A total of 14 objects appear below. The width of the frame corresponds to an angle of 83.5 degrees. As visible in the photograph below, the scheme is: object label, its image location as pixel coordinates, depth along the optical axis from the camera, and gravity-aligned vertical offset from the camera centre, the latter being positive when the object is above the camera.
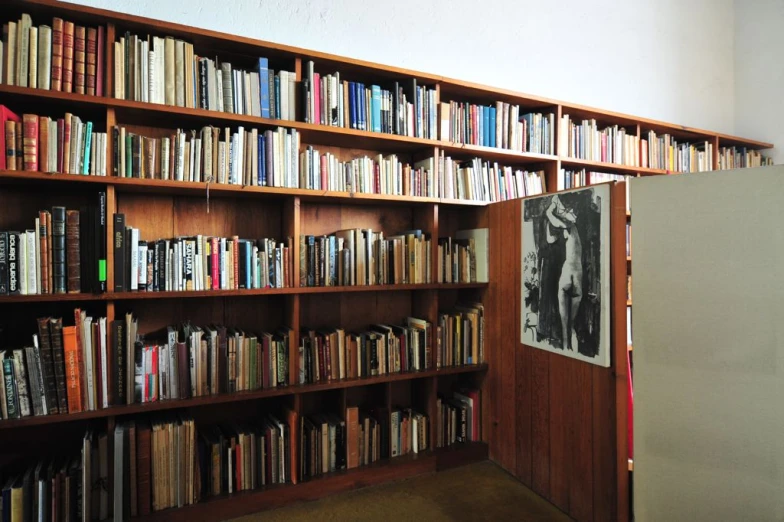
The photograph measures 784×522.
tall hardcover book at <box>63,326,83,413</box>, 1.86 -0.45
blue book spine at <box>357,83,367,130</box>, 2.43 +0.87
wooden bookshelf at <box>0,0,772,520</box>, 1.93 +0.19
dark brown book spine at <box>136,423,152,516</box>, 1.96 -0.92
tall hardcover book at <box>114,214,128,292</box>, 1.93 +0.04
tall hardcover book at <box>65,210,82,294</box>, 1.88 +0.05
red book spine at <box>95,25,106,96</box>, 1.92 +0.88
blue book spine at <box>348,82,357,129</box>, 2.41 +0.88
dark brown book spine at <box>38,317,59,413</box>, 1.82 -0.43
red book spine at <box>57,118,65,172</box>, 1.85 +0.51
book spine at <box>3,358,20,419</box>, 1.78 -0.51
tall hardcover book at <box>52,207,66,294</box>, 1.85 +0.06
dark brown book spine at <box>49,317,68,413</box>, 1.83 -0.39
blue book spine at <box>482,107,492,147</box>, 2.81 +0.88
